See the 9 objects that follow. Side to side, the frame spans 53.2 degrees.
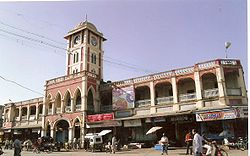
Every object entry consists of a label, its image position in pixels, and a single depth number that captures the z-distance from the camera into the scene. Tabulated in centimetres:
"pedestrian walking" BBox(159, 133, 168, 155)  1671
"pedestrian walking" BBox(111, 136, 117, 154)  2066
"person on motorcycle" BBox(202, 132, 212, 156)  1067
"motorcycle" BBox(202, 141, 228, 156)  1085
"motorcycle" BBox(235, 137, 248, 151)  1842
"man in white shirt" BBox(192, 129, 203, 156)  951
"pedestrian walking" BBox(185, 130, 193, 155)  1610
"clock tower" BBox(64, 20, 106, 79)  3700
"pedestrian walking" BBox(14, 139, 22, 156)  1321
